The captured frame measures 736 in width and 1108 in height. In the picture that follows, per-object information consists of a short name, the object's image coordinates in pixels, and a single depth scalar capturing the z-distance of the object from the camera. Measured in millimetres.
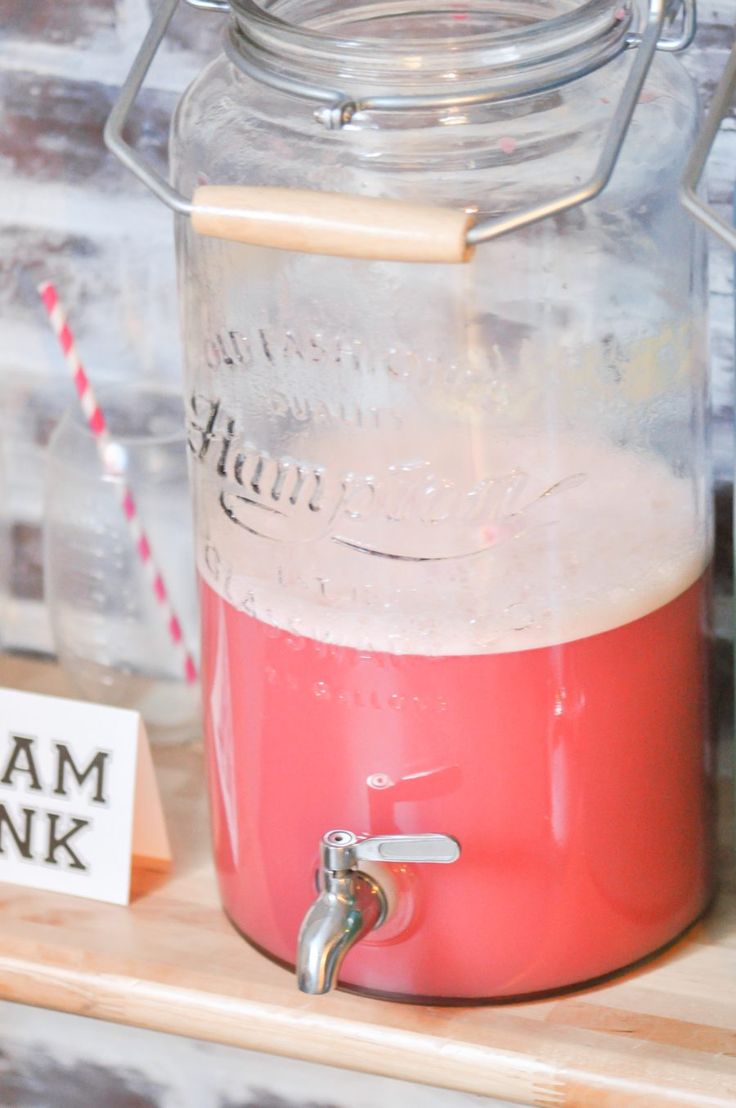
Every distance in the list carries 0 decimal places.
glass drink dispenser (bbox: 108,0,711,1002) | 1133
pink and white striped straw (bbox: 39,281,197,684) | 1370
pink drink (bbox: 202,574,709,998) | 1165
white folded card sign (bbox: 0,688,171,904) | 1276
